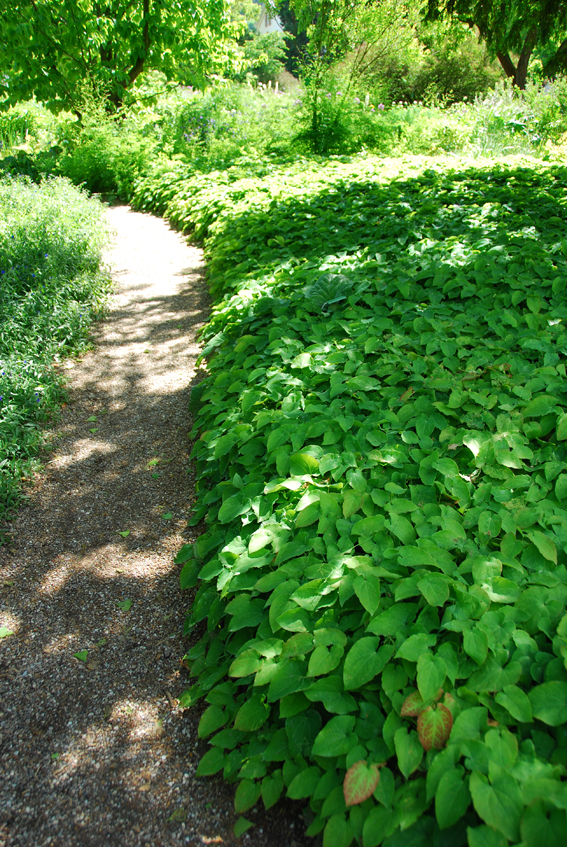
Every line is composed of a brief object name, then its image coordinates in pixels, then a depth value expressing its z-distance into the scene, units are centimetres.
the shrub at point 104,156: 987
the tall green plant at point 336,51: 1055
